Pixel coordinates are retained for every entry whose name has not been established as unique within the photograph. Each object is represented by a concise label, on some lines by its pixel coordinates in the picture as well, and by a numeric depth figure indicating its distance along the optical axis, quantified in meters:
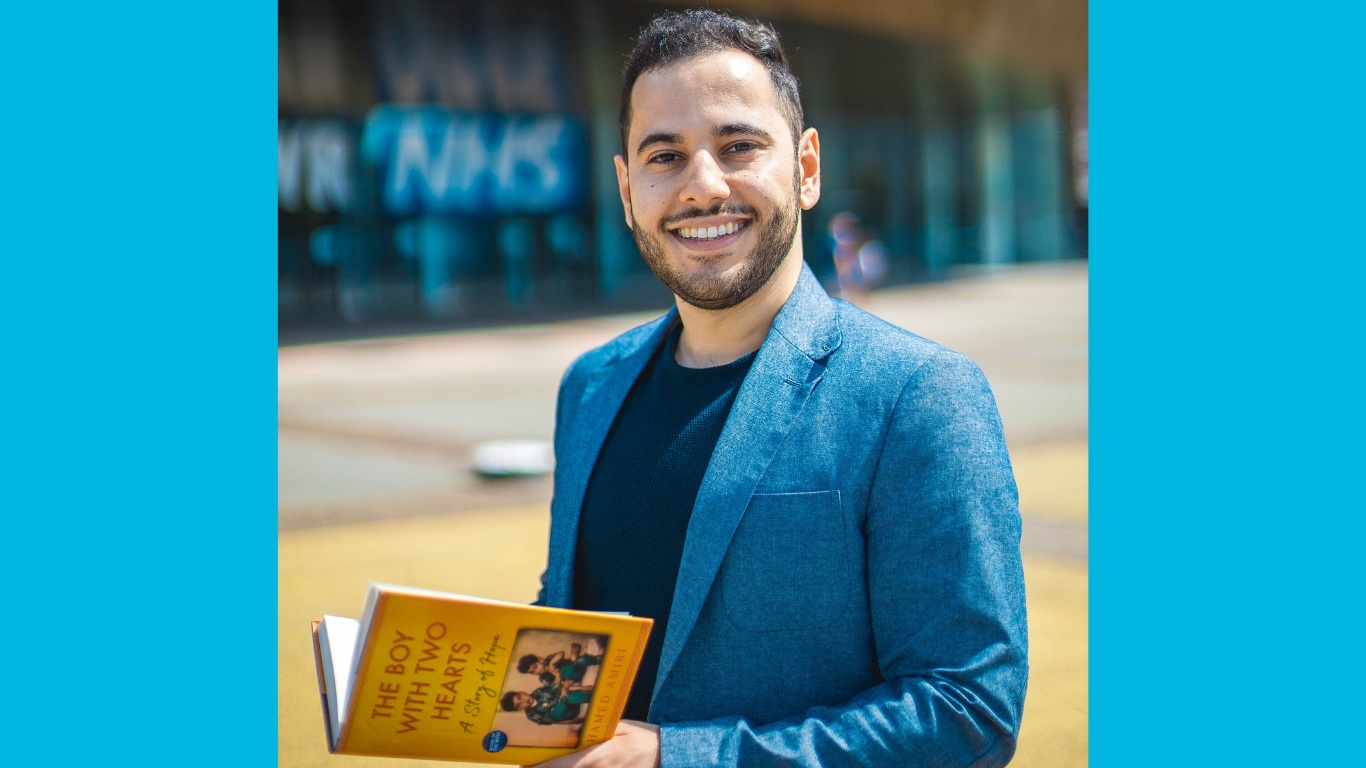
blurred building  19.52
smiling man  1.64
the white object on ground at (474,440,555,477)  7.98
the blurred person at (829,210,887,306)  20.25
